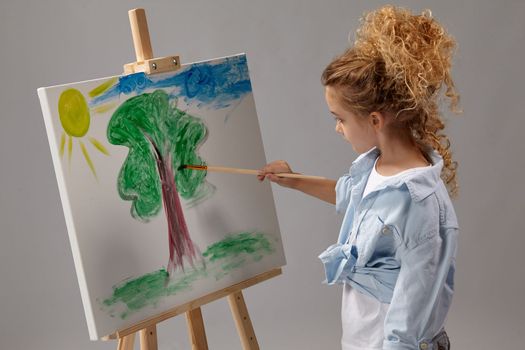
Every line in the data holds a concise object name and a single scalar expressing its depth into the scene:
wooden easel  2.70
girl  2.41
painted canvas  2.55
